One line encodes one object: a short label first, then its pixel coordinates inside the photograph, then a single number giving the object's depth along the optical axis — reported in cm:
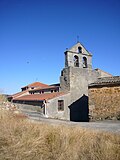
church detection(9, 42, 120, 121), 2075
